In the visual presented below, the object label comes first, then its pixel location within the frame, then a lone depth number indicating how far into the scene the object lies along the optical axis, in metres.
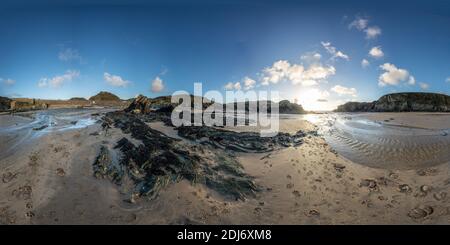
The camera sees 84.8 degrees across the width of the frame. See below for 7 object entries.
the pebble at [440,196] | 4.60
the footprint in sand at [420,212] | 4.26
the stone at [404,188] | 5.17
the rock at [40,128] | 9.72
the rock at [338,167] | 6.63
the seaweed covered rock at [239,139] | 8.40
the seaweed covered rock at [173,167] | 5.61
